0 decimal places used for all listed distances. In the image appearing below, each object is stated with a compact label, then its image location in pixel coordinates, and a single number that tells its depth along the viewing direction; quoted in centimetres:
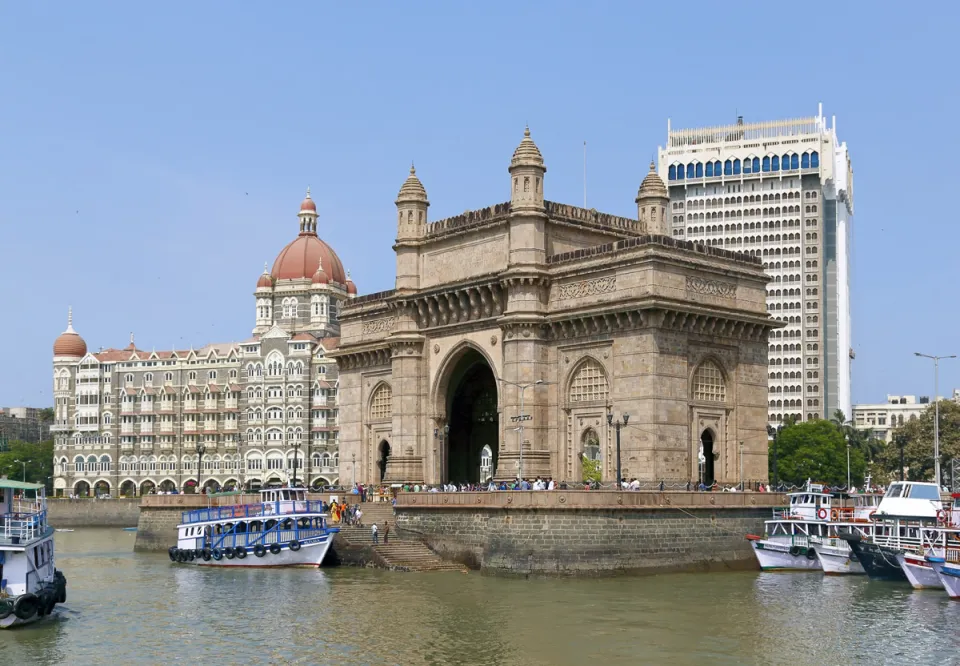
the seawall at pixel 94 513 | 12181
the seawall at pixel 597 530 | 5047
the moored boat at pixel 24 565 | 3847
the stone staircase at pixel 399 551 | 5544
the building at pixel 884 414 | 19375
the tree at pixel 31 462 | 15400
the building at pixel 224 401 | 13500
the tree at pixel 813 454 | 10506
